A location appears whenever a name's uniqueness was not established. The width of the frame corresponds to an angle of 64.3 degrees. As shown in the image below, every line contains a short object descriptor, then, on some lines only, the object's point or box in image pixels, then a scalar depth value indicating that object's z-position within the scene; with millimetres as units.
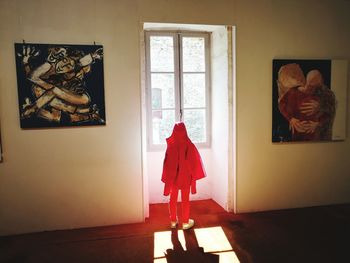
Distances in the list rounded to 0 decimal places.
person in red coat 3207
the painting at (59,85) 3023
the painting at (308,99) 3621
